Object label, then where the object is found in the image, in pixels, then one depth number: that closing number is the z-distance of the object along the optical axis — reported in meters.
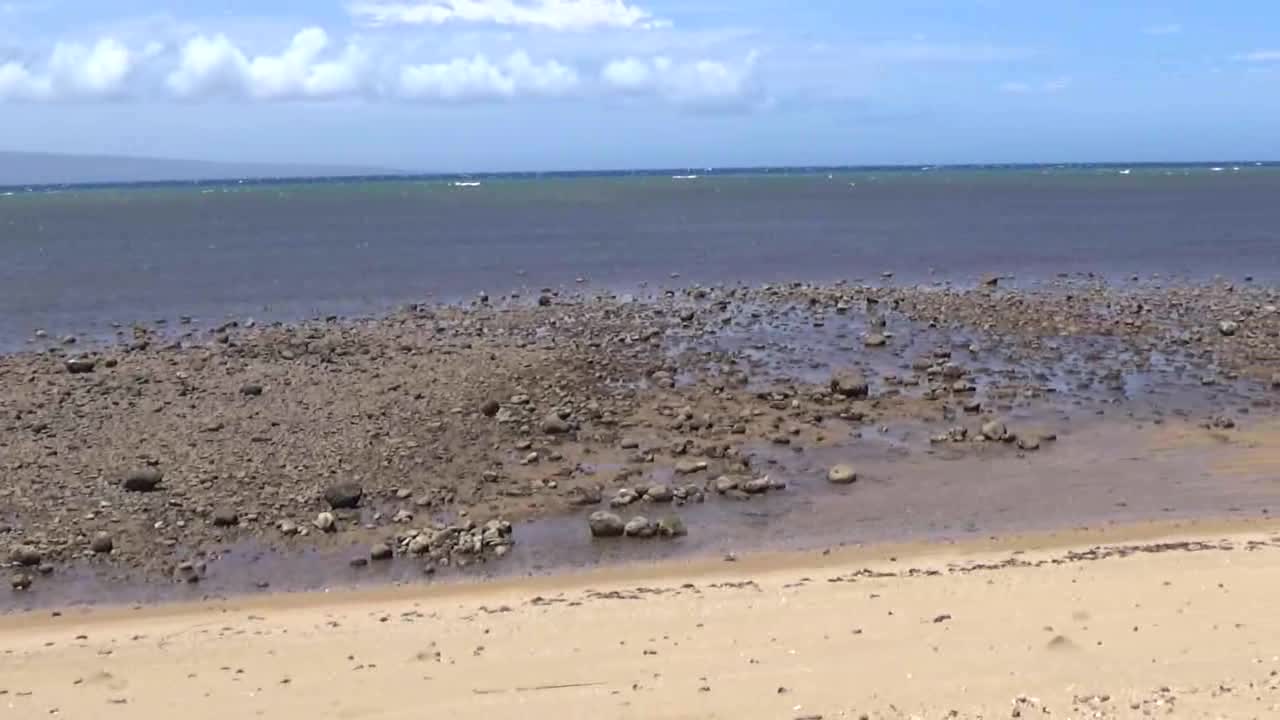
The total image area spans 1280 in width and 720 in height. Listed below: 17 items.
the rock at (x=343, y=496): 18.06
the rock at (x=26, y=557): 16.12
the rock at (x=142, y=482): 18.70
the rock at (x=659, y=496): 18.34
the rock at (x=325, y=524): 17.30
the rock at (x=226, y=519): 17.50
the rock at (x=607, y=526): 16.95
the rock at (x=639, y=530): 16.91
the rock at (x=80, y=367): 27.47
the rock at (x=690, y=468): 19.66
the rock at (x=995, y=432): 21.55
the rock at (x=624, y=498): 18.14
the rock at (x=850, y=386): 24.59
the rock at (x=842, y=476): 19.39
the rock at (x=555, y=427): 21.81
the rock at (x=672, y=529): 16.95
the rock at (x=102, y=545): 16.53
